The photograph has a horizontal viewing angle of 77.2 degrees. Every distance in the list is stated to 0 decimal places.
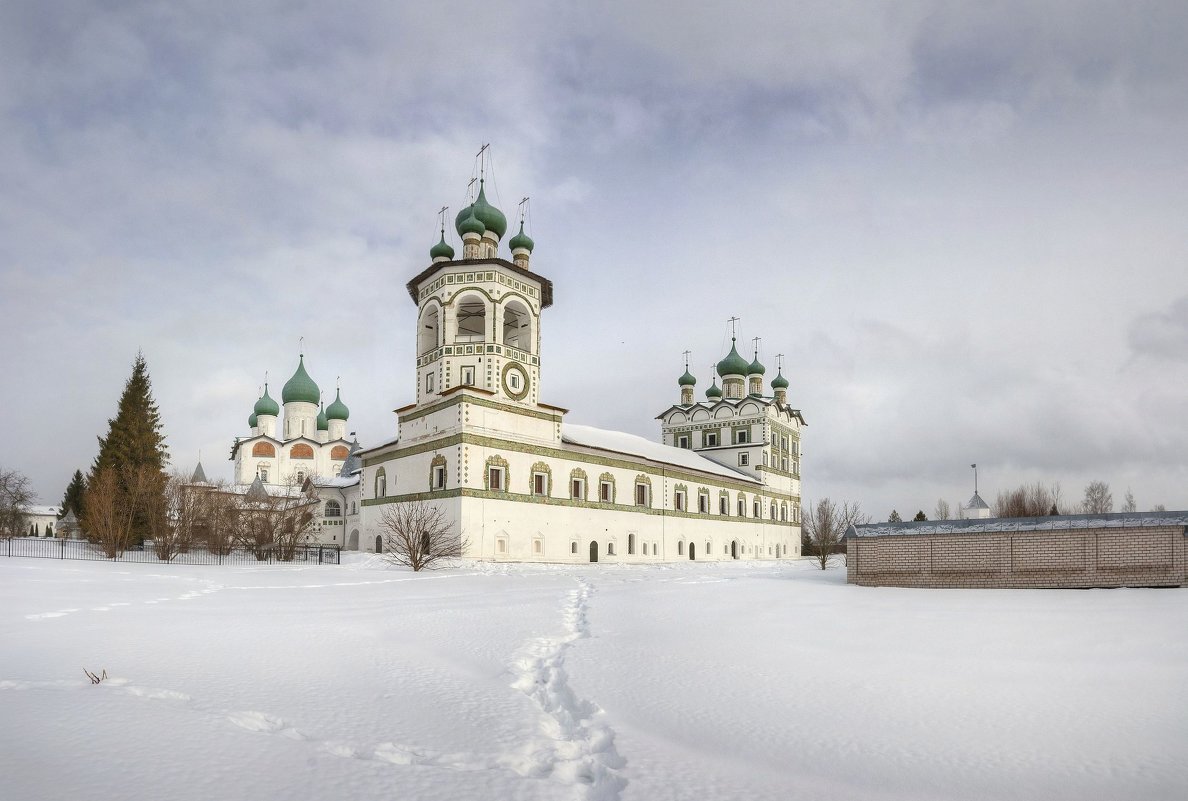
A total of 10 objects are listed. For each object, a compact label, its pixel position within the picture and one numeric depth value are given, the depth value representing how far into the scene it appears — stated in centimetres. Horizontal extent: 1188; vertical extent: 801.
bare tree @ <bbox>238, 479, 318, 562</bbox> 3238
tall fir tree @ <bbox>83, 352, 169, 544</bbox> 3356
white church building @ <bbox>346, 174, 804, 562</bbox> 3070
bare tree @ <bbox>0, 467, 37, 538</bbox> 5497
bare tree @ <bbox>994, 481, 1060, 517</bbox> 6875
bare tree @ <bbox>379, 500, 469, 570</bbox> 2761
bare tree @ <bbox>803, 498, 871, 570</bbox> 4377
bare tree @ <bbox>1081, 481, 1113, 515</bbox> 7393
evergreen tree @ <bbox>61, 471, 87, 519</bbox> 5467
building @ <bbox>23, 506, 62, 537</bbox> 8792
